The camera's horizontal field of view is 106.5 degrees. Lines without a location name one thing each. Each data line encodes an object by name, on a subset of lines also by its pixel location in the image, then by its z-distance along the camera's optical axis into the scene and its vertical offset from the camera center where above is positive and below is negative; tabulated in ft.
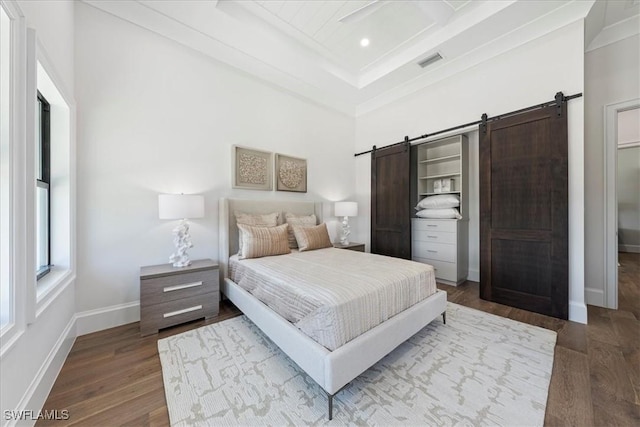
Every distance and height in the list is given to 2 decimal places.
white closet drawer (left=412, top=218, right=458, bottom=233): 11.78 -0.70
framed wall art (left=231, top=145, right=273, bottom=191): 10.19 +1.98
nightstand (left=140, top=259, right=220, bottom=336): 7.00 -2.54
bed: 4.39 -2.83
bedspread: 4.79 -1.87
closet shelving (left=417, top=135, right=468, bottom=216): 12.12 +2.69
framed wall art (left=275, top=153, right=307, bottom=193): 11.77 +2.00
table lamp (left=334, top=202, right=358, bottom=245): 13.28 +0.05
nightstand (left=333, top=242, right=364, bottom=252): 12.72 -1.85
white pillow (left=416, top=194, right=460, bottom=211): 12.00 +0.50
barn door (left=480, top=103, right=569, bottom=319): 8.10 -0.03
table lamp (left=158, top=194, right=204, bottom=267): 7.46 +0.01
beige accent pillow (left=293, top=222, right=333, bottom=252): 10.19 -1.10
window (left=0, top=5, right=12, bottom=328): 3.52 +0.52
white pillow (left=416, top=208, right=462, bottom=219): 11.78 -0.10
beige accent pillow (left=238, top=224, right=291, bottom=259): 8.77 -1.09
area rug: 4.30 -3.66
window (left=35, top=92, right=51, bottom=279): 6.00 +0.80
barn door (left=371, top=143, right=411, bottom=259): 12.85 +0.55
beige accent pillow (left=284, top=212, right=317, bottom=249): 10.83 -0.44
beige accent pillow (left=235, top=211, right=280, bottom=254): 9.64 -0.29
